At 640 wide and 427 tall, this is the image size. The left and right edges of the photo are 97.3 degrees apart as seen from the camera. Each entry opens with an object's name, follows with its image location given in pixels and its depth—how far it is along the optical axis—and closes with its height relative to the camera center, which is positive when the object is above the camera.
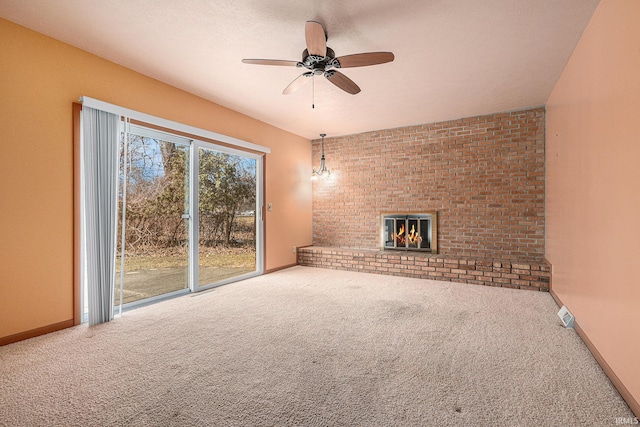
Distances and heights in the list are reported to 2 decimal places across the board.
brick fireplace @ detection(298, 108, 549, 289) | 4.23 +0.42
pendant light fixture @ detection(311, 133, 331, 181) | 5.82 +0.84
